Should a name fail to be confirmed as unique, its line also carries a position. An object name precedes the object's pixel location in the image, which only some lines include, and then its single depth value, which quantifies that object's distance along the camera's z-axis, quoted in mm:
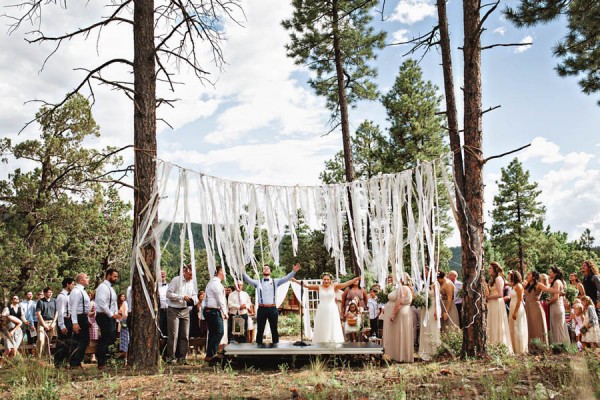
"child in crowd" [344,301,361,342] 10344
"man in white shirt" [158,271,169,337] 9023
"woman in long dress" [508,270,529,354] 8250
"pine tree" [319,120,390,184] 29656
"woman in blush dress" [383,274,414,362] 8125
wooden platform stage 7270
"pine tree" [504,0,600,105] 8898
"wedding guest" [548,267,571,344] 8734
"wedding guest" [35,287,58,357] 10352
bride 9461
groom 8625
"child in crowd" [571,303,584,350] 8789
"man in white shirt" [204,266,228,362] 8465
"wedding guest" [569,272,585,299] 9095
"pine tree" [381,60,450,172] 27312
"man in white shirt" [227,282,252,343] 10680
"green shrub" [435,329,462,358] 7633
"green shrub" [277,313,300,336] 15227
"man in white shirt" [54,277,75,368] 8555
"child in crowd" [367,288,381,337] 10828
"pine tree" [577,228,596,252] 85831
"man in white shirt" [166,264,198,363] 8455
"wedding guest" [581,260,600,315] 8891
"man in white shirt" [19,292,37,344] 12108
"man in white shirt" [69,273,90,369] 7910
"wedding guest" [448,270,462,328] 9258
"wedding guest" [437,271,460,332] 8461
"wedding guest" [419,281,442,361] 8051
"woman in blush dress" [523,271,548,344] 8719
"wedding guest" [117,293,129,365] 9367
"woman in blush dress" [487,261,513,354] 7977
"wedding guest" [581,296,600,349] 8477
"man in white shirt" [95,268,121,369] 7648
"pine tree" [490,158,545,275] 38706
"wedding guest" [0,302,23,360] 10306
